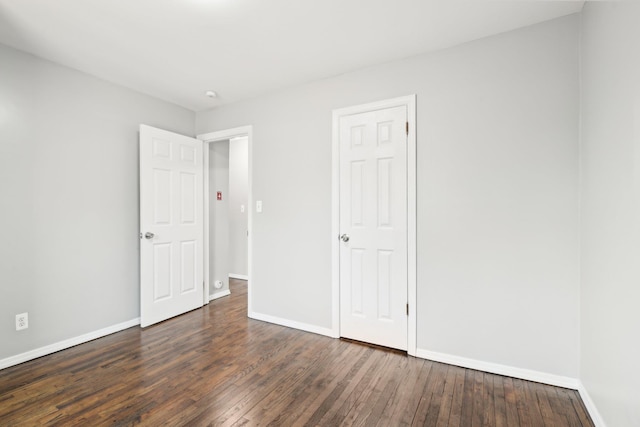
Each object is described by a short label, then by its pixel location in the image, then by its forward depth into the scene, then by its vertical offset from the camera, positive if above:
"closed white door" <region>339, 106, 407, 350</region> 2.50 -0.12
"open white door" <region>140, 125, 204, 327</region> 3.08 -0.15
